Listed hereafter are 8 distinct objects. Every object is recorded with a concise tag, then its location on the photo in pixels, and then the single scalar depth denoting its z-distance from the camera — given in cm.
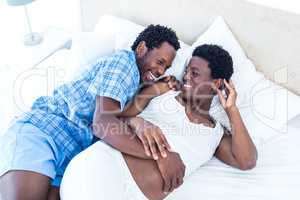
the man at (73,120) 119
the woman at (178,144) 111
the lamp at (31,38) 224
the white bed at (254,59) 126
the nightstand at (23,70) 165
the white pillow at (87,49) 173
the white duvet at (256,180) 124
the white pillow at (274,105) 151
